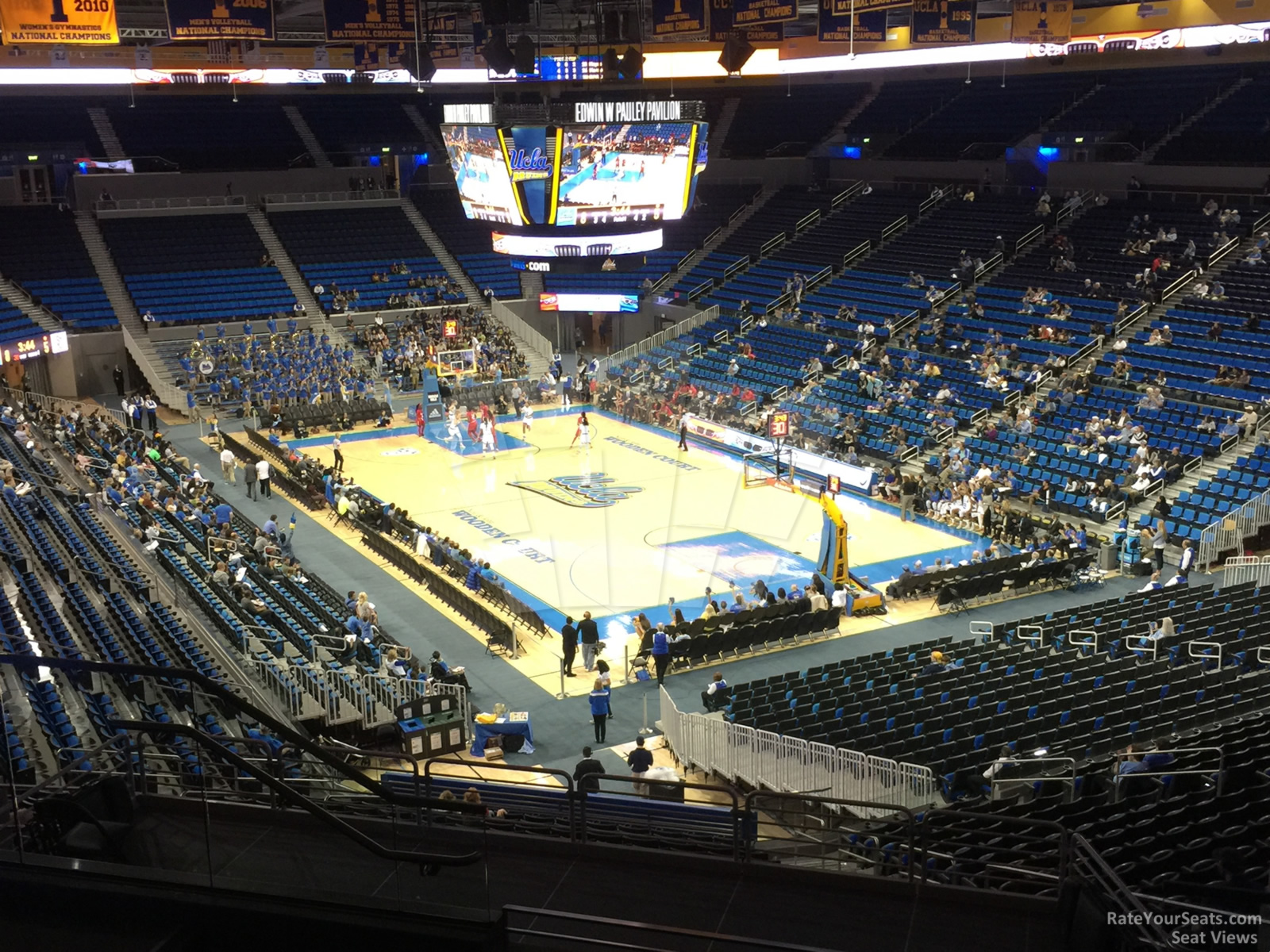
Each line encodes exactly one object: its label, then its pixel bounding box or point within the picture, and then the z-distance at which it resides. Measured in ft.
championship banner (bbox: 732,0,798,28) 78.07
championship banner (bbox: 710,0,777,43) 82.69
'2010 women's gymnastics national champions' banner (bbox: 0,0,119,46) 75.56
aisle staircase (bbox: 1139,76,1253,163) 138.51
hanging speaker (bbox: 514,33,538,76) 78.69
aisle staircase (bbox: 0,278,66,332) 144.36
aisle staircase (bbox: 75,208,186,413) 140.77
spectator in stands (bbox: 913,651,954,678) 60.18
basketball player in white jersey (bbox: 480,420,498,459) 120.98
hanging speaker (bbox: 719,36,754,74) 94.93
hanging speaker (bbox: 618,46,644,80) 84.84
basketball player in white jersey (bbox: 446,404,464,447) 125.08
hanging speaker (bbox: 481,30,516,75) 79.66
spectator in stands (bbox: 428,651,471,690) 62.39
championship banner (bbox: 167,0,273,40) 79.41
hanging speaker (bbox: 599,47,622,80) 82.64
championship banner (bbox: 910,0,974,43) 89.15
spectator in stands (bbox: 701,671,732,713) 60.23
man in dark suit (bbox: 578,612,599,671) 67.92
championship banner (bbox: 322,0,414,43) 85.30
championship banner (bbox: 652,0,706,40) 83.51
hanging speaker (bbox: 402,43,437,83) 97.30
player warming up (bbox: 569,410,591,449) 120.88
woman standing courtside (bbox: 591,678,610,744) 59.57
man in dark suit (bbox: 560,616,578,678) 66.80
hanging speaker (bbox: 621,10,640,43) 84.74
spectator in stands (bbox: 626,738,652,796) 53.06
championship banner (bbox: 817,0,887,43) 87.40
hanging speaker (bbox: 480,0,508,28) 64.39
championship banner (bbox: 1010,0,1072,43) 106.01
